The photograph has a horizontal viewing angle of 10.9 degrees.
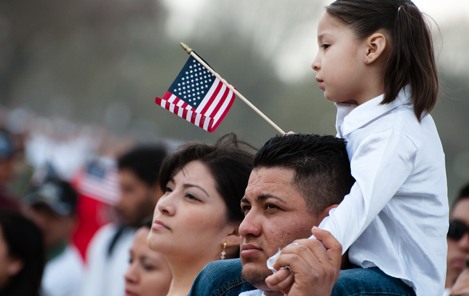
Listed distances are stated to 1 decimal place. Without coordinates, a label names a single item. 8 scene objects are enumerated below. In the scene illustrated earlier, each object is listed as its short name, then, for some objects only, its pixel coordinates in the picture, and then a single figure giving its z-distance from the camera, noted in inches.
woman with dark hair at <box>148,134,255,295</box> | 434.1
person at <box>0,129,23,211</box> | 875.2
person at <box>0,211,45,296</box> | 604.5
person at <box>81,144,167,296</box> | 697.1
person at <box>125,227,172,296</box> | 527.6
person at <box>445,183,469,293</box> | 553.9
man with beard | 336.4
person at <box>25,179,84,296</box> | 736.4
